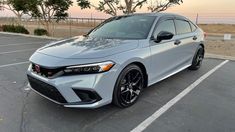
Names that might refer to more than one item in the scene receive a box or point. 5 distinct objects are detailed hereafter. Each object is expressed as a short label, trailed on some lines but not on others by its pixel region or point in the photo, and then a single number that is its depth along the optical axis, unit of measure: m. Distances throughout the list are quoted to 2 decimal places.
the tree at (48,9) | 16.80
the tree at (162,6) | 13.36
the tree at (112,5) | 12.96
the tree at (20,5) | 17.99
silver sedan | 2.89
